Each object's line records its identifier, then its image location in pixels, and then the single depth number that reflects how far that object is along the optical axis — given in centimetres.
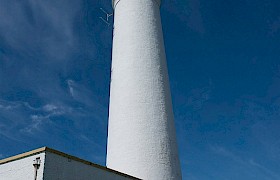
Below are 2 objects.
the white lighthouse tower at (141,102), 1088
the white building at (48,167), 714
